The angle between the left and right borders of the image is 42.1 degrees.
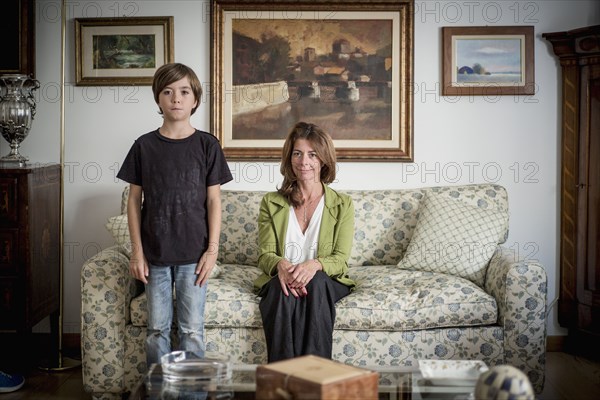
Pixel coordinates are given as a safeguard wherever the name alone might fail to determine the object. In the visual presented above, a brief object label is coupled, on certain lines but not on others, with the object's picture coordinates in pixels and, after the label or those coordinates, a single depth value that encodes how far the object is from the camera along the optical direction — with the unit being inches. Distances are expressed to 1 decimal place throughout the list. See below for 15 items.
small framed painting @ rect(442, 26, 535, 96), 155.4
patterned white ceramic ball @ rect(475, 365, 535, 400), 70.4
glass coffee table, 82.1
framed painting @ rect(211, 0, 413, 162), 155.7
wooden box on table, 72.0
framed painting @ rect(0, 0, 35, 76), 152.3
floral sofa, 119.5
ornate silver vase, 141.6
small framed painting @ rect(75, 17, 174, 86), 155.9
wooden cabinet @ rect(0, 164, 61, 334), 132.8
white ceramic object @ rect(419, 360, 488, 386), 85.3
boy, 110.0
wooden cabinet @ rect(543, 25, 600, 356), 149.4
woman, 114.7
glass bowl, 85.7
